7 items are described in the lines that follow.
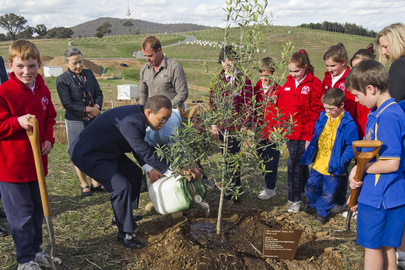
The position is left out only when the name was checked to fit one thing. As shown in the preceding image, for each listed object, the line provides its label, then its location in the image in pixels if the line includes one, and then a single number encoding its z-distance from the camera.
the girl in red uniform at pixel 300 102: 4.12
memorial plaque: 3.09
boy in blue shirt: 2.35
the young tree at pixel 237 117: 2.99
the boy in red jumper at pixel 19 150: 2.74
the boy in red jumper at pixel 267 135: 3.35
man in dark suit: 3.29
